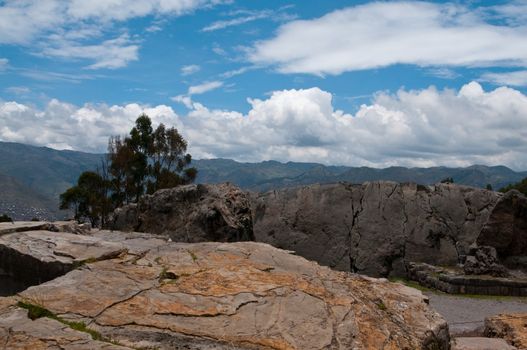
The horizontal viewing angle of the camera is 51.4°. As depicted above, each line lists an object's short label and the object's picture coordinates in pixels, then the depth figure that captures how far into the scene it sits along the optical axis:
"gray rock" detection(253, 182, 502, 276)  23.66
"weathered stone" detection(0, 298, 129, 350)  5.89
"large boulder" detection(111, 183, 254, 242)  18.22
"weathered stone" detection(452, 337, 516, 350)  10.14
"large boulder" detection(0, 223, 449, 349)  6.55
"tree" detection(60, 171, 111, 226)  51.34
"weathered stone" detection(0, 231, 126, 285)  8.33
